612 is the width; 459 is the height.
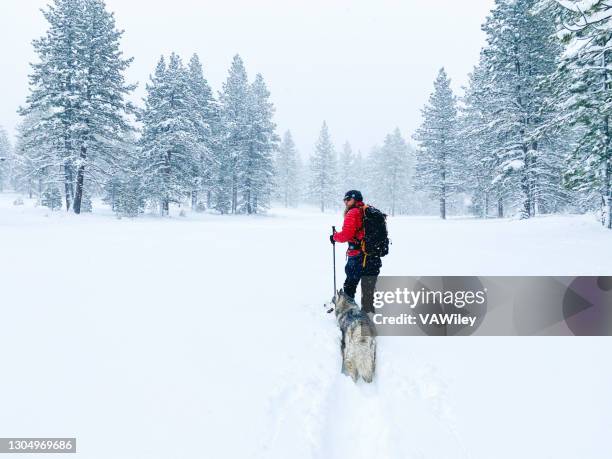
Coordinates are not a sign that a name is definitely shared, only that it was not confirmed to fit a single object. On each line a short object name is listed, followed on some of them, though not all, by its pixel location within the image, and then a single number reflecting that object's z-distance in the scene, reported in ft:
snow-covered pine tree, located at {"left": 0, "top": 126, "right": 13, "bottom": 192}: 193.50
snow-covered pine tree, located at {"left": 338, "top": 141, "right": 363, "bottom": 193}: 230.89
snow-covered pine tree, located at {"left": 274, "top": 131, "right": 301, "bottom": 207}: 218.59
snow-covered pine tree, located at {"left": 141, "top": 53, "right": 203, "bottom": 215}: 93.81
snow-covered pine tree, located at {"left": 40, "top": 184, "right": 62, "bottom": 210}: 86.70
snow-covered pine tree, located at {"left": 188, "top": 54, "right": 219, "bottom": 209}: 109.91
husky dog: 14.96
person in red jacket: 18.89
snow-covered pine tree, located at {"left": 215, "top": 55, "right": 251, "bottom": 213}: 122.72
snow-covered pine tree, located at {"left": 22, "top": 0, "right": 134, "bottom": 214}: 76.33
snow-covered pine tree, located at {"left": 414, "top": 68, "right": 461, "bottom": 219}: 118.83
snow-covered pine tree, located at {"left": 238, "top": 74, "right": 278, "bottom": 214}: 124.67
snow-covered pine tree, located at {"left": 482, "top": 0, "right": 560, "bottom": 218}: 70.69
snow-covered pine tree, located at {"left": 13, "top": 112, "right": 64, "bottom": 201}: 76.64
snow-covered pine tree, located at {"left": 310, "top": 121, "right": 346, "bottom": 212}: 199.25
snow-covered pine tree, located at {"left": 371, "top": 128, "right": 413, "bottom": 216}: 188.55
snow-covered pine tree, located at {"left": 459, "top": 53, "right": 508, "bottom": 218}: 80.89
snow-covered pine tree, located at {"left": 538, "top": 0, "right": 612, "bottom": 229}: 25.81
